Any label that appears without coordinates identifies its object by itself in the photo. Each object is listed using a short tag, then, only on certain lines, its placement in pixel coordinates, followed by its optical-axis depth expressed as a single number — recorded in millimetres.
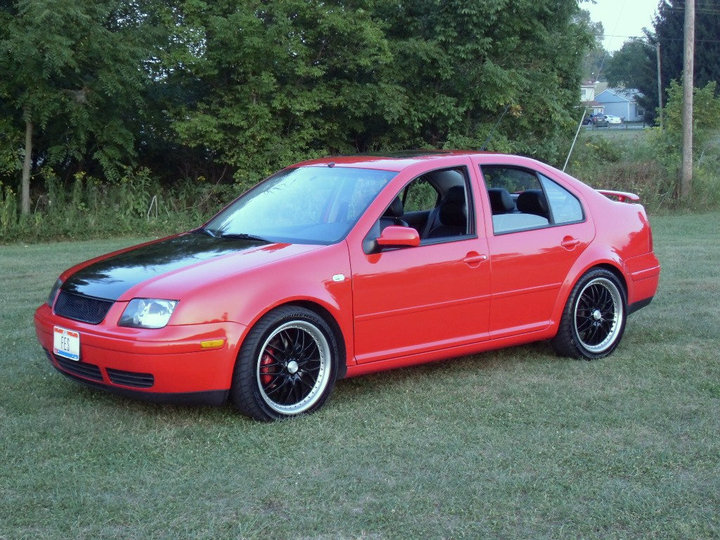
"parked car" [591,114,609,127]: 62275
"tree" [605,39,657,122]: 60750
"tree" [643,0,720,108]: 55062
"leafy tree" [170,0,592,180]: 18891
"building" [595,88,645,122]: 104125
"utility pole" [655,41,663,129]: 56188
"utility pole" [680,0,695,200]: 23203
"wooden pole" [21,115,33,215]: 17562
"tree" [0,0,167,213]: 16203
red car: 5000
